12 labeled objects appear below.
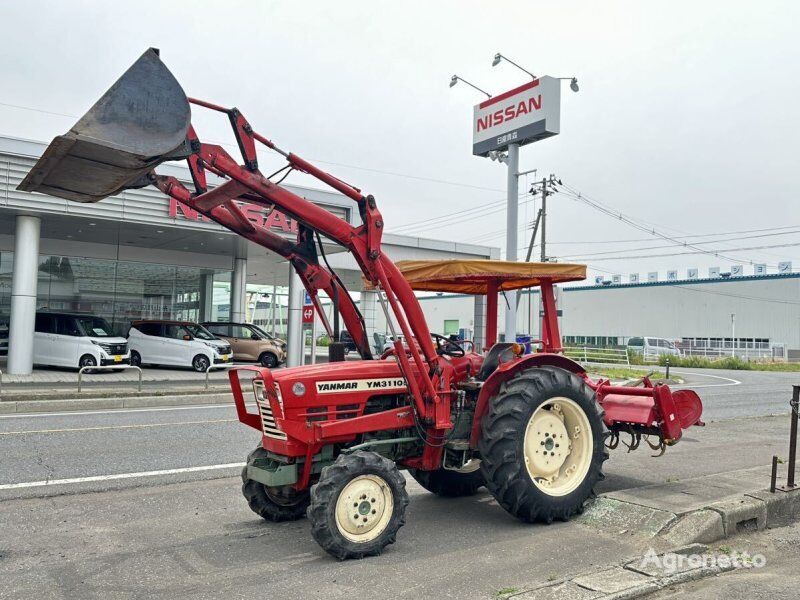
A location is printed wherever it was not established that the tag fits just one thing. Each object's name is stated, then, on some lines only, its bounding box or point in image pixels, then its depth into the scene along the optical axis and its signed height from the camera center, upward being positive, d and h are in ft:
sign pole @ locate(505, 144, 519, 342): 68.18 +13.25
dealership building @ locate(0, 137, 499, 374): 61.46 +8.53
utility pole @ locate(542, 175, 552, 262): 123.85 +22.62
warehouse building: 178.91 +7.64
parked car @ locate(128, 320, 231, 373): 75.46 -2.10
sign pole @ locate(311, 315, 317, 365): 53.74 -1.01
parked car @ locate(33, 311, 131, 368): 68.44 -1.98
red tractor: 14.79 -1.54
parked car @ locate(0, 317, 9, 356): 76.18 -1.97
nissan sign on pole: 69.05 +22.62
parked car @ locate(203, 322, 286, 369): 84.99 -1.74
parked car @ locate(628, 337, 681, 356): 148.25 -1.67
